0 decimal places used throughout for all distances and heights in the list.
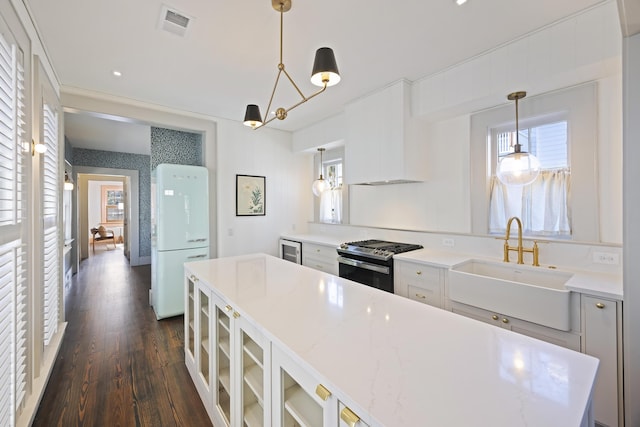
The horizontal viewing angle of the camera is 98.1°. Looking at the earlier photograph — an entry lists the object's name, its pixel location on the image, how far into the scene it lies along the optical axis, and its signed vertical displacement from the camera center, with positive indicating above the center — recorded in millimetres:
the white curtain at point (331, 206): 4289 +107
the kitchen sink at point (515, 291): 1649 -538
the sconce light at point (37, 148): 1852 +473
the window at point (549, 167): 2049 +360
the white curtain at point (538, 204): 2213 +55
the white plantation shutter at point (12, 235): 1355 -108
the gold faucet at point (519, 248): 2178 -307
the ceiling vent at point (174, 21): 1821 +1324
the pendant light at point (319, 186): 4016 +386
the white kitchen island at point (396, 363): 643 -451
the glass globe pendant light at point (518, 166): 2193 +360
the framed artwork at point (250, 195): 4059 +273
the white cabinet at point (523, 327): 1641 -752
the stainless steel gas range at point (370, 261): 2668 -506
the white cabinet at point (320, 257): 3367 -571
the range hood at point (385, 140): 2803 +781
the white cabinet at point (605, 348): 1506 -766
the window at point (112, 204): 11656 +453
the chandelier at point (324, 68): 1398 +732
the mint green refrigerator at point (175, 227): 3324 -157
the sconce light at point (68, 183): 5031 +593
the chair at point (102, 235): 10185 -771
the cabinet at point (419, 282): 2289 -612
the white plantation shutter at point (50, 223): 2262 -73
